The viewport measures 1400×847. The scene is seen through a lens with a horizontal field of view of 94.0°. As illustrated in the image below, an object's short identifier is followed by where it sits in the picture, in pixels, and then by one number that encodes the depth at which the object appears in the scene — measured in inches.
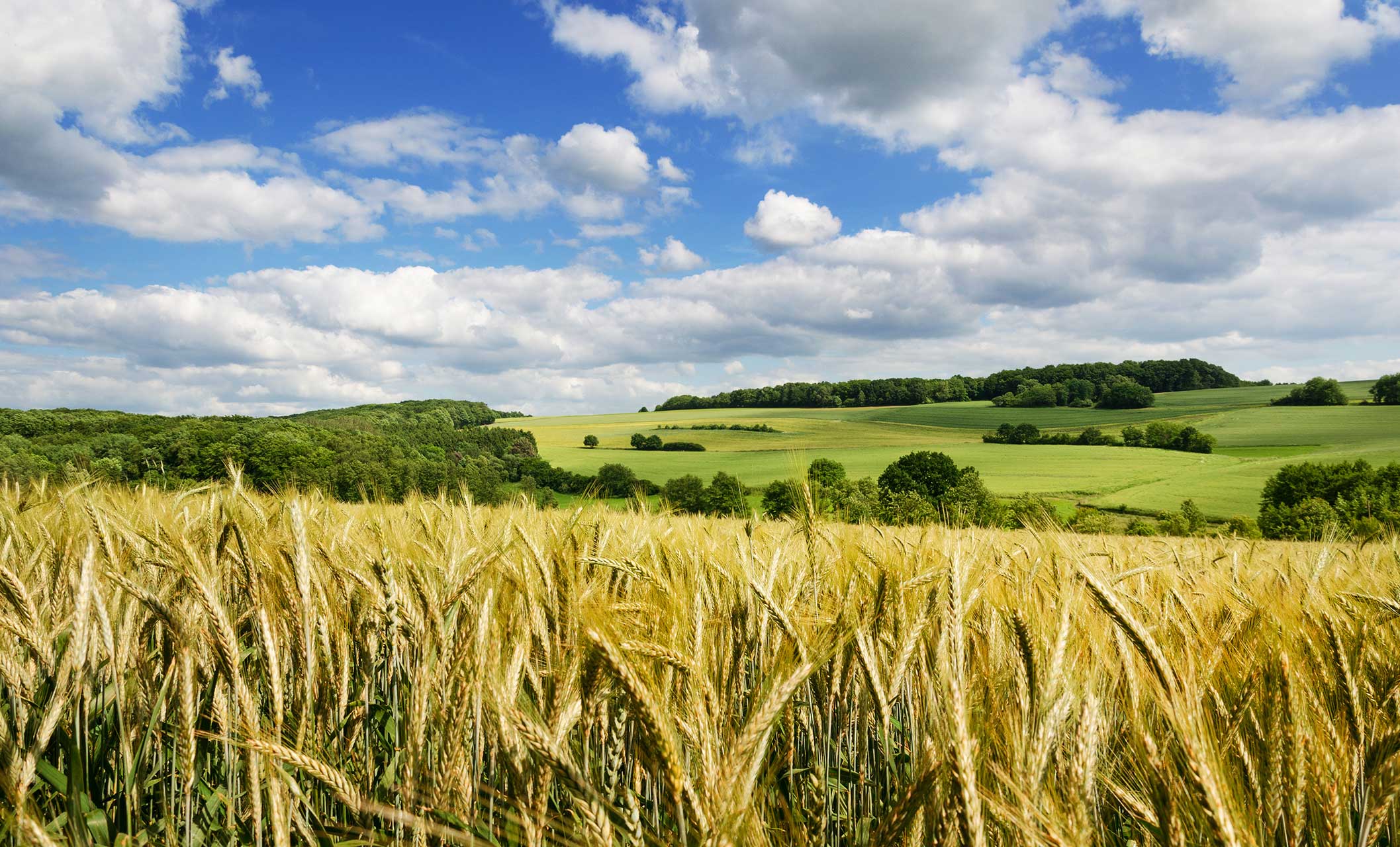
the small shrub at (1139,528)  1275.8
